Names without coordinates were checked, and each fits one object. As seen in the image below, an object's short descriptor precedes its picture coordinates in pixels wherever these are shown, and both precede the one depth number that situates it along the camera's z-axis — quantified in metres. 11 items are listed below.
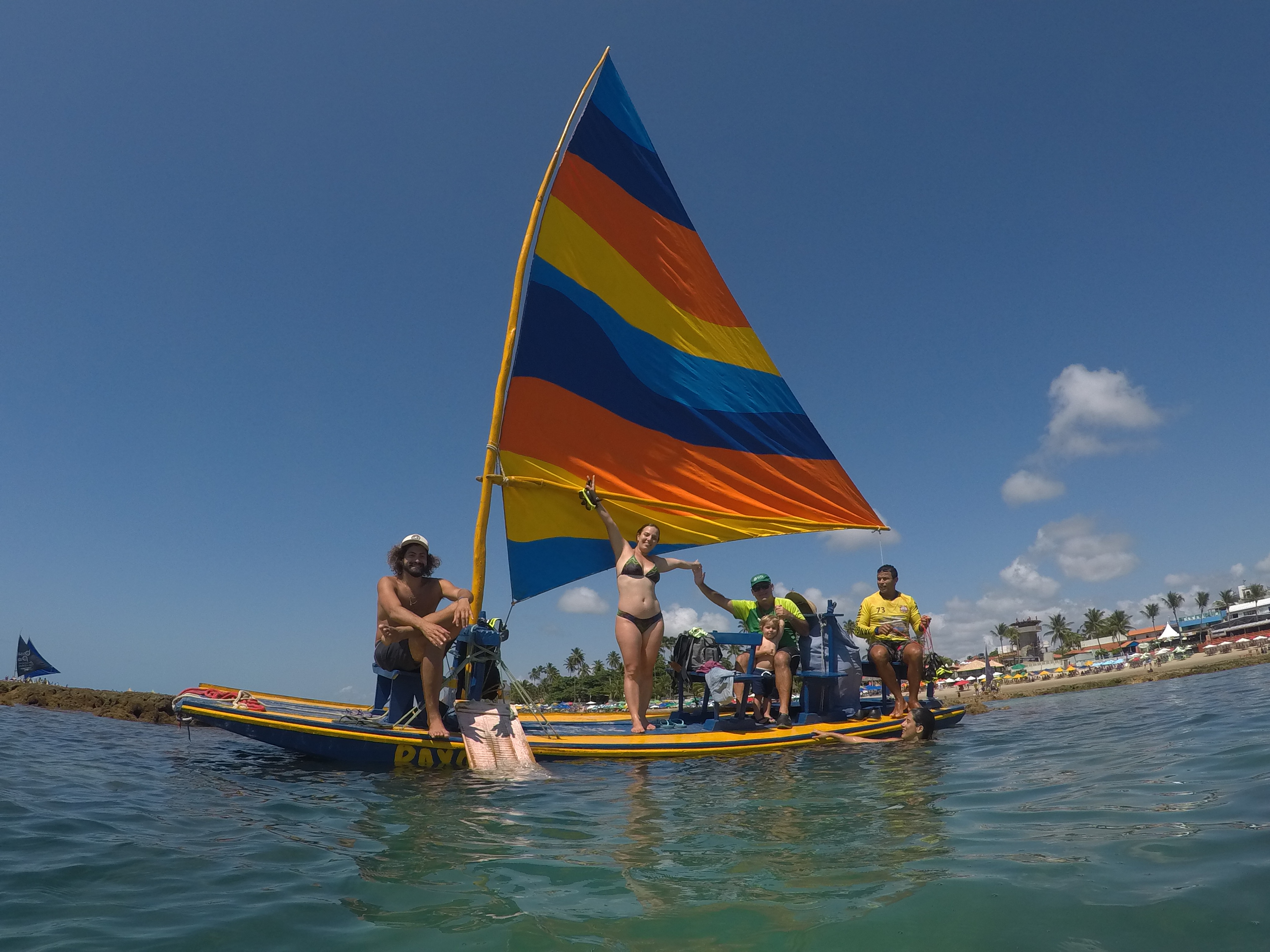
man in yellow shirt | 8.20
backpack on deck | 8.14
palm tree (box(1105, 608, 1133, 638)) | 114.62
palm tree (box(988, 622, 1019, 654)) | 120.38
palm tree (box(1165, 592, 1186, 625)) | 132.12
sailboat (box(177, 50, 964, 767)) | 8.84
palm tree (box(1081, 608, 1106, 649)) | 120.88
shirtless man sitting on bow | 6.07
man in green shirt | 8.06
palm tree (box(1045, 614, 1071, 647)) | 119.94
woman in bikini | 7.34
